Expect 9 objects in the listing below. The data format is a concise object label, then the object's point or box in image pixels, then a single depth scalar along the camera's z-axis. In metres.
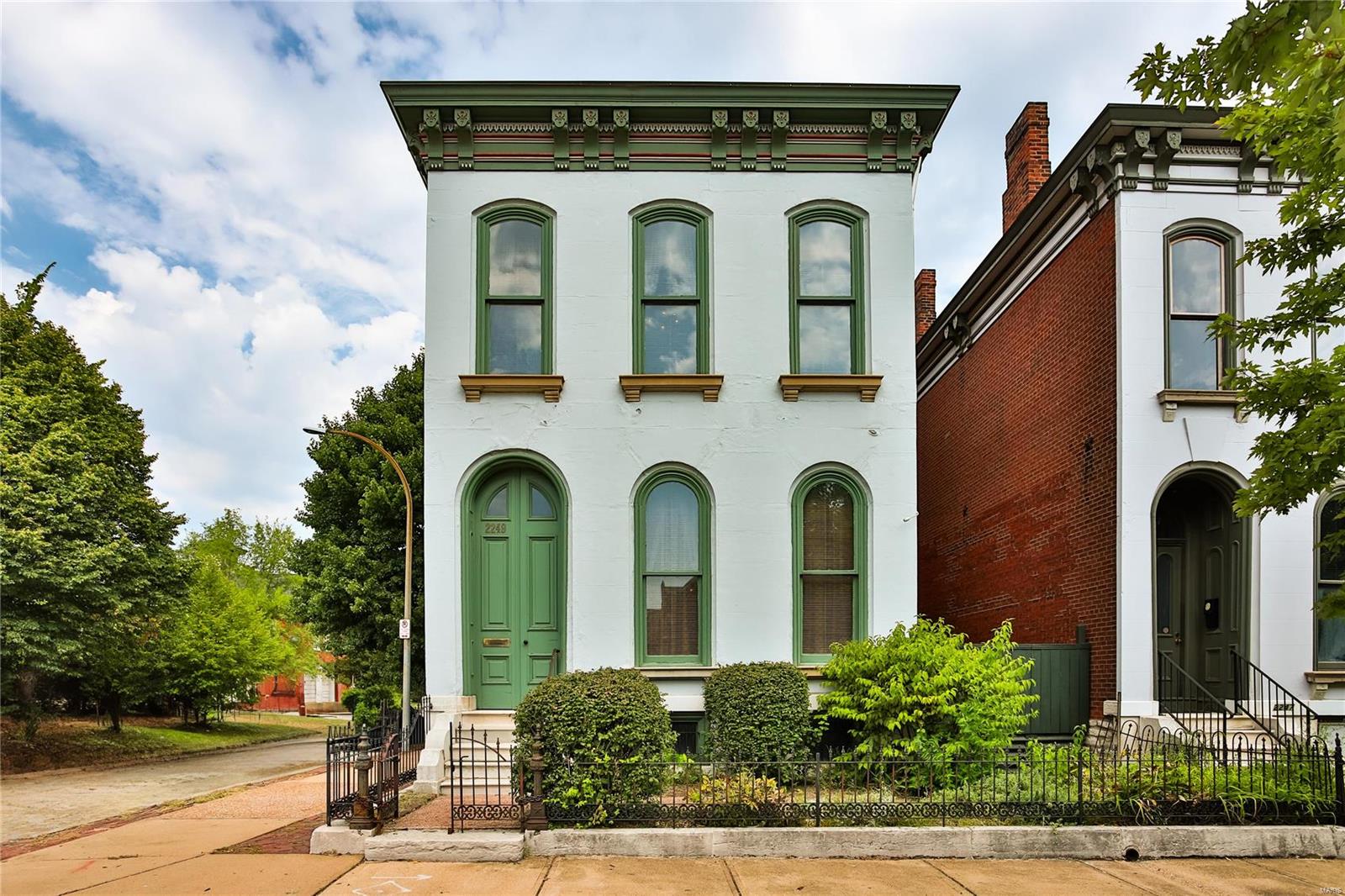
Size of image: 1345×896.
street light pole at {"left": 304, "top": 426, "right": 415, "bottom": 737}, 12.34
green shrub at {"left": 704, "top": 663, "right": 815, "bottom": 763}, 10.20
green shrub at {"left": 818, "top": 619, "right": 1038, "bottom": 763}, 9.59
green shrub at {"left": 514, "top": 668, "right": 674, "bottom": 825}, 8.40
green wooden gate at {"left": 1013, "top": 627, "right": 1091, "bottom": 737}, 11.98
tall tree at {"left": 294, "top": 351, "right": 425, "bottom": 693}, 15.50
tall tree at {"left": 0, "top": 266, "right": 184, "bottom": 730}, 17.45
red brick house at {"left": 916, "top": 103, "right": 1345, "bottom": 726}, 11.55
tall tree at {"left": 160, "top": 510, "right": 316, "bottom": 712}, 27.48
